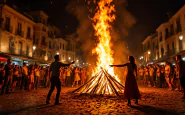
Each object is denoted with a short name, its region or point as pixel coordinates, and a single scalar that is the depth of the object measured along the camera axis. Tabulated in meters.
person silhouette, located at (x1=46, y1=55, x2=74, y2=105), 6.79
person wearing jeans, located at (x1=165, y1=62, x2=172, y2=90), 12.34
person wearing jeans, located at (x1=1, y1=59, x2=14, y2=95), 9.53
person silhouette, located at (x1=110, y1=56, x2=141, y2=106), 6.74
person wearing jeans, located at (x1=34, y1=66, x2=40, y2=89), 13.32
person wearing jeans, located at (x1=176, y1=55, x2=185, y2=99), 7.96
